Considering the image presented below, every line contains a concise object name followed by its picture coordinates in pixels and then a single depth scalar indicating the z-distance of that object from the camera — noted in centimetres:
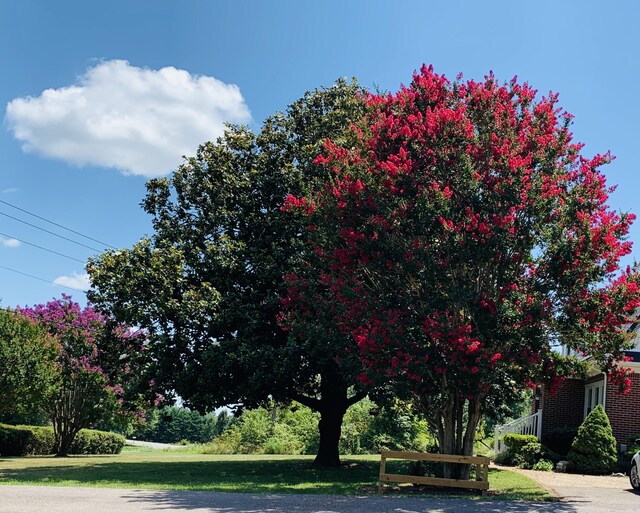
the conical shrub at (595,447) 2005
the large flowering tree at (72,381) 3366
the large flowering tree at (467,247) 1397
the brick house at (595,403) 2219
